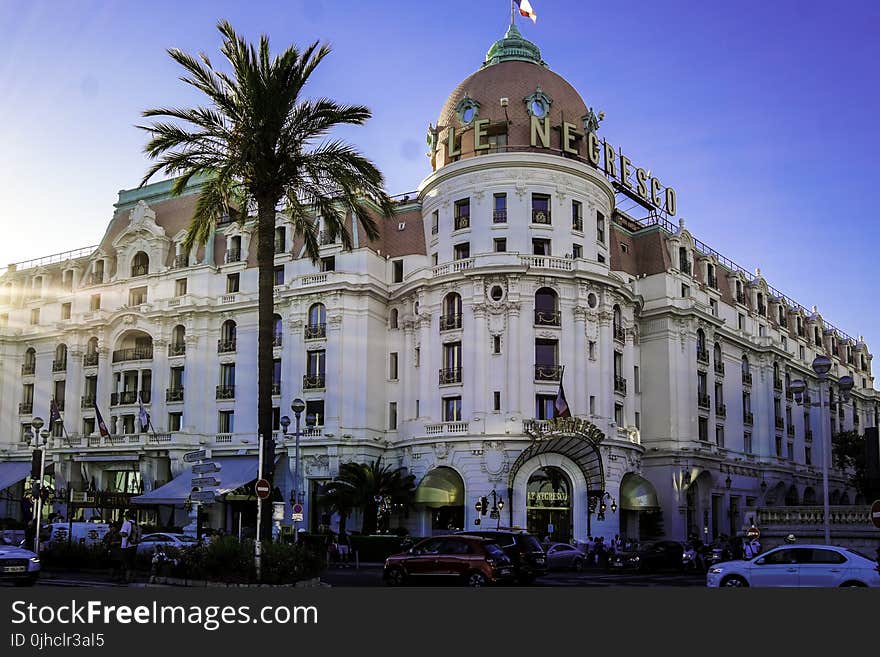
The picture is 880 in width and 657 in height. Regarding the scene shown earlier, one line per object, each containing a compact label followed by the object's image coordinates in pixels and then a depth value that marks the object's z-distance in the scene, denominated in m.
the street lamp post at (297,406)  41.34
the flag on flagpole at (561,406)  51.94
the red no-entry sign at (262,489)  25.34
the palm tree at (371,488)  53.81
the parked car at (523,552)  29.09
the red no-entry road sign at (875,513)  21.61
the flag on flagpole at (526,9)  60.81
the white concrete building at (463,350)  54.75
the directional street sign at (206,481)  25.77
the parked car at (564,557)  42.56
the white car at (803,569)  23.33
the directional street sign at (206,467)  25.67
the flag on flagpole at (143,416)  62.64
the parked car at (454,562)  26.30
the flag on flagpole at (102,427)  62.69
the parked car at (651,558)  43.81
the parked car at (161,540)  39.09
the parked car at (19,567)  25.58
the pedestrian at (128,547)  29.19
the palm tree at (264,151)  30.56
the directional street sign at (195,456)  27.13
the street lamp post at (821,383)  31.75
